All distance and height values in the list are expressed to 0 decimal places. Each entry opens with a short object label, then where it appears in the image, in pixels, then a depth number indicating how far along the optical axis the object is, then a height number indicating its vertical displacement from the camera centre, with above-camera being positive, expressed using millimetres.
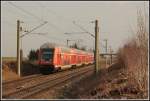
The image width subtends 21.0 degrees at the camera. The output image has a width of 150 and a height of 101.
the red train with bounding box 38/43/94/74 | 41500 -181
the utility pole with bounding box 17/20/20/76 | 38784 +904
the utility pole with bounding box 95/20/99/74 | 33750 +1095
